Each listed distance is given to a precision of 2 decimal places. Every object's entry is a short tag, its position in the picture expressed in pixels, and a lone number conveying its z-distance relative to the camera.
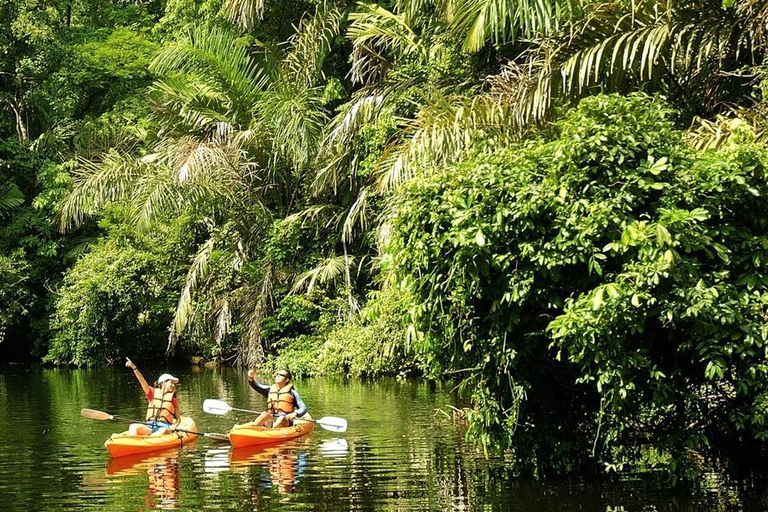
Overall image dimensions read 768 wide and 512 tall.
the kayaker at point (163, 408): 14.08
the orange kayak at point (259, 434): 13.59
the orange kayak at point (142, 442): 12.73
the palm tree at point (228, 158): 25.41
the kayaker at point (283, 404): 14.81
